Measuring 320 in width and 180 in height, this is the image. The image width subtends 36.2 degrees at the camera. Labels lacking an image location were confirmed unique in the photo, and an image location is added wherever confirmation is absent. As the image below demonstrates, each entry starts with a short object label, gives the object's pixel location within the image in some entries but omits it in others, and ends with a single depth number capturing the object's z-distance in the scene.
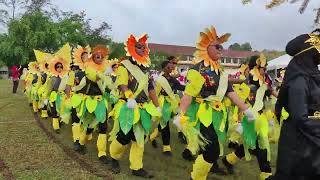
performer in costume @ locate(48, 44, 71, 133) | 11.27
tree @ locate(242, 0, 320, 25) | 6.31
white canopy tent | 24.70
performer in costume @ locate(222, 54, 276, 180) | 6.49
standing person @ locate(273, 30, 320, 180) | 3.55
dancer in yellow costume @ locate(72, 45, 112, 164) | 8.31
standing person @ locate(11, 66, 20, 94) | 24.83
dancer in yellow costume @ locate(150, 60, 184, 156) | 8.82
